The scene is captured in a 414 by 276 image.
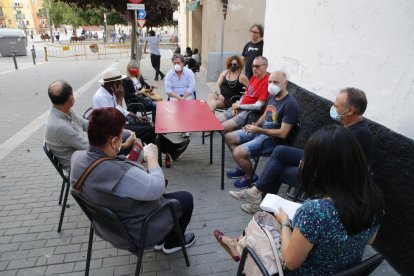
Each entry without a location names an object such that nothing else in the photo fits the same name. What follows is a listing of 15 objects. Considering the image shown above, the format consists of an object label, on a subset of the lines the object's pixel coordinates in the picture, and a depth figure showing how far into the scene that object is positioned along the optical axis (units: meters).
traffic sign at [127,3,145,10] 10.52
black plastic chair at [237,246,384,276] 1.38
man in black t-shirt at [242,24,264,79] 6.42
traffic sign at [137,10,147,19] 12.69
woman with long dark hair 1.43
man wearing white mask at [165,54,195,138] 5.70
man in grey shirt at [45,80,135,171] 2.84
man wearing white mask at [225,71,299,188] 3.45
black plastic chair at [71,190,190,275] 1.91
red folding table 3.63
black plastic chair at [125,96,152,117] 5.31
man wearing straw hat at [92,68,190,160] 3.85
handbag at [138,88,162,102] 5.62
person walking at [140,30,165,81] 12.22
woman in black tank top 5.32
